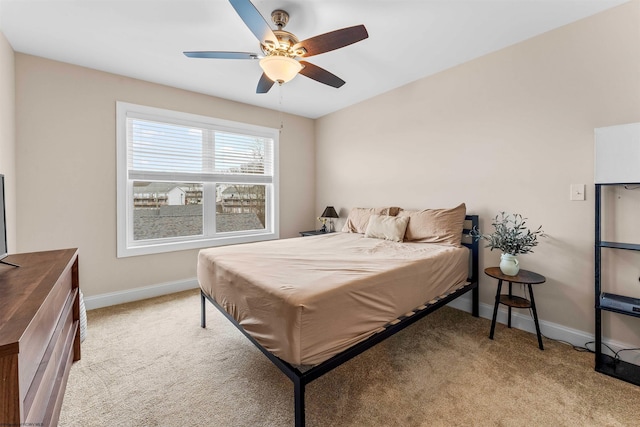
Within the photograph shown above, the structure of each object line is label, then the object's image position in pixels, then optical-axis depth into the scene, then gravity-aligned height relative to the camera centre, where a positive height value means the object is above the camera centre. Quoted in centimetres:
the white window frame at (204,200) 309 +18
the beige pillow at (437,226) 266 -13
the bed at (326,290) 133 -49
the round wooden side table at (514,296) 212 -63
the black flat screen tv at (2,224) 152 -7
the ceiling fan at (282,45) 167 +117
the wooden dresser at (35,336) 75 -46
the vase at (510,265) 222 -43
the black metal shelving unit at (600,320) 181 -75
